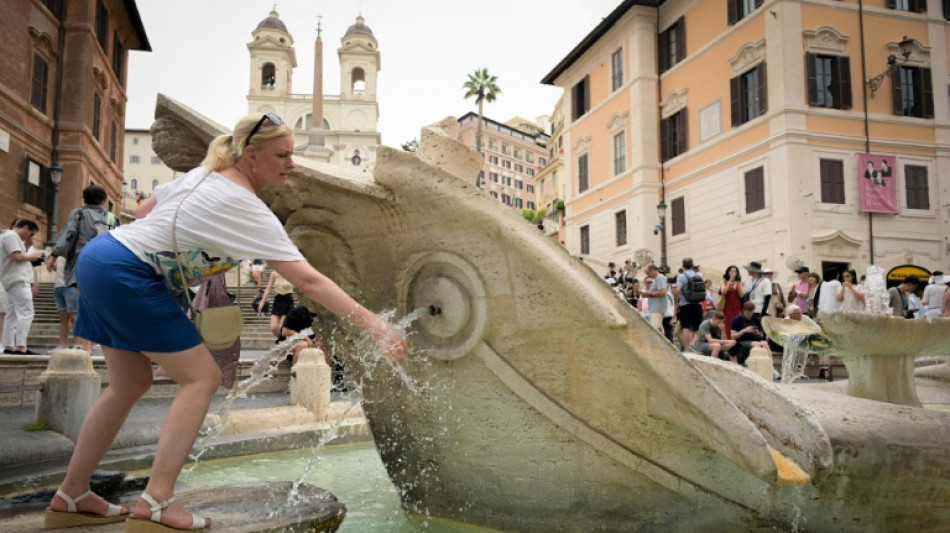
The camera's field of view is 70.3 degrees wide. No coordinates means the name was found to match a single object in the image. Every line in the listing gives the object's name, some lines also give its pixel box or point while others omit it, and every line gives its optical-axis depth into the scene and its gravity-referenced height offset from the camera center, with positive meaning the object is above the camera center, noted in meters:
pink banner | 20.75 +4.19
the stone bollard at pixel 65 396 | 4.51 -0.56
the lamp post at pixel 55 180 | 19.77 +3.88
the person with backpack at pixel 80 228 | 7.01 +0.88
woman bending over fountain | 2.20 +0.14
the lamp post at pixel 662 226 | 22.55 +3.12
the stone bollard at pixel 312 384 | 6.33 -0.66
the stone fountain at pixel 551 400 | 2.52 -0.34
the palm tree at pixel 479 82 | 60.94 +20.92
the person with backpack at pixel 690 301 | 10.14 +0.24
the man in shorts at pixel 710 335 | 9.59 -0.27
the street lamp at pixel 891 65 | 21.39 +8.04
